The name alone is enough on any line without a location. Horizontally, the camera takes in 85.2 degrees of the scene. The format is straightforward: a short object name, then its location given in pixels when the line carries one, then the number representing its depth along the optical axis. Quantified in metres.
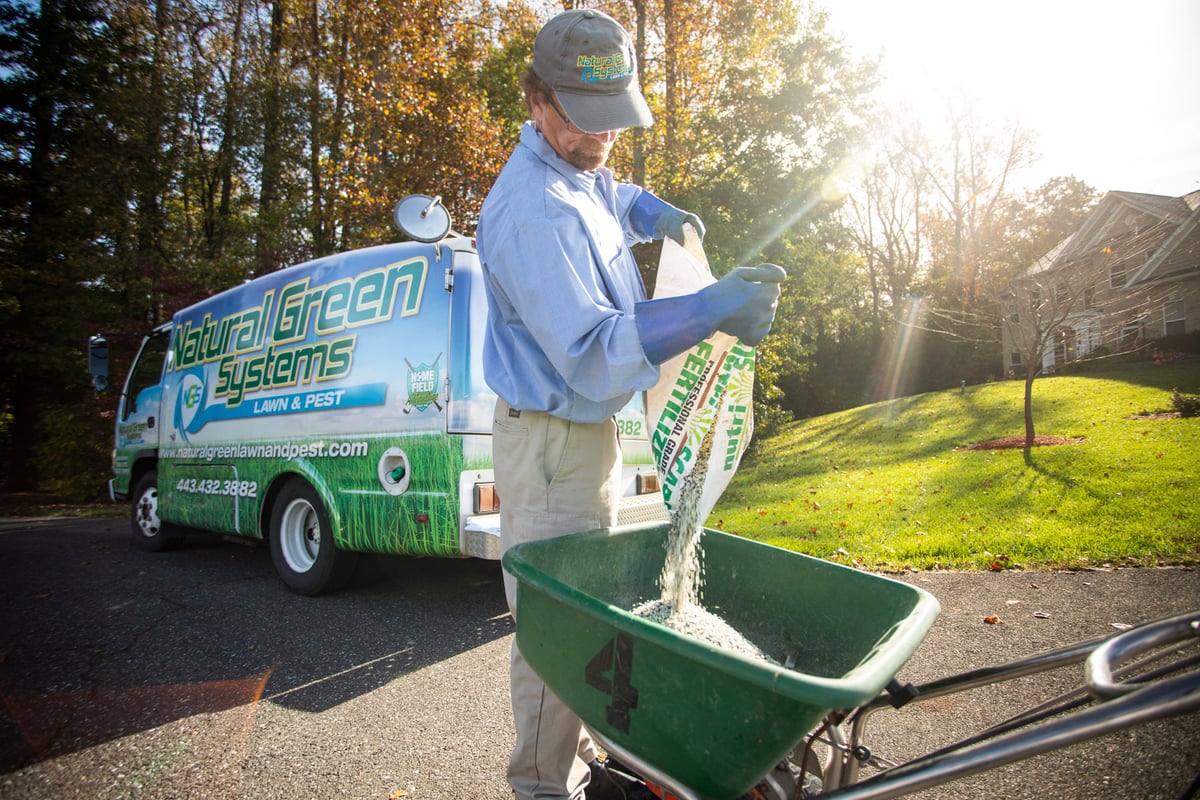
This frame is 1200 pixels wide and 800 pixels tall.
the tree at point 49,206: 14.89
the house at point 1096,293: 9.48
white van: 3.90
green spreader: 1.13
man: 1.50
